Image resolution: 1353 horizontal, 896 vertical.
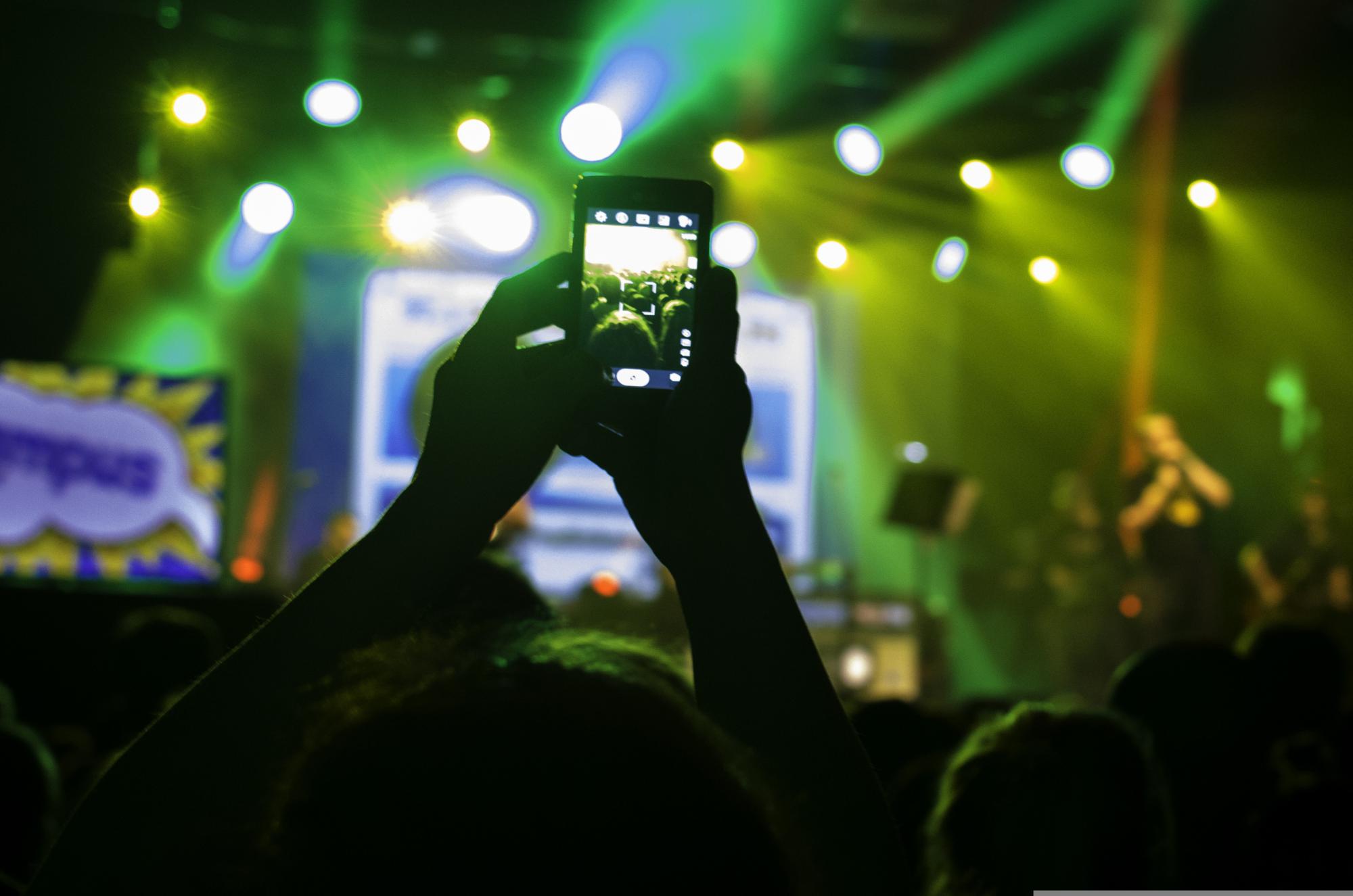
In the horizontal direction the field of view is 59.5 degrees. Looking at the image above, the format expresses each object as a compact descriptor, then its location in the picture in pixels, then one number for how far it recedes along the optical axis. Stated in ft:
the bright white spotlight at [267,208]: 19.25
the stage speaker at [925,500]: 25.07
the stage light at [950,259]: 25.55
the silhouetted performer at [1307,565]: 23.04
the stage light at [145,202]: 13.75
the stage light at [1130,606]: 25.59
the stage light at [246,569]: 27.84
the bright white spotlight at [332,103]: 17.92
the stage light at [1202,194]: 22.58
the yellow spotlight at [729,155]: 20.30
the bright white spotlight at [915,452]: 32.27
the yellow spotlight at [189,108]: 15.93
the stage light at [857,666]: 24.82
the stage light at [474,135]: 19.02
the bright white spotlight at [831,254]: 24.89
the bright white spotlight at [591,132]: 17.34
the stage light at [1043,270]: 26.37
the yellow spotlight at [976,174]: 21.66
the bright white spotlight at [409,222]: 23.07
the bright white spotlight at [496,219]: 24.30
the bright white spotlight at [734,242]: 22.93
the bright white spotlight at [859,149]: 20.17
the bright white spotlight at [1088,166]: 20.83
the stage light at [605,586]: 23.41
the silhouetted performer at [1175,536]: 25.39
